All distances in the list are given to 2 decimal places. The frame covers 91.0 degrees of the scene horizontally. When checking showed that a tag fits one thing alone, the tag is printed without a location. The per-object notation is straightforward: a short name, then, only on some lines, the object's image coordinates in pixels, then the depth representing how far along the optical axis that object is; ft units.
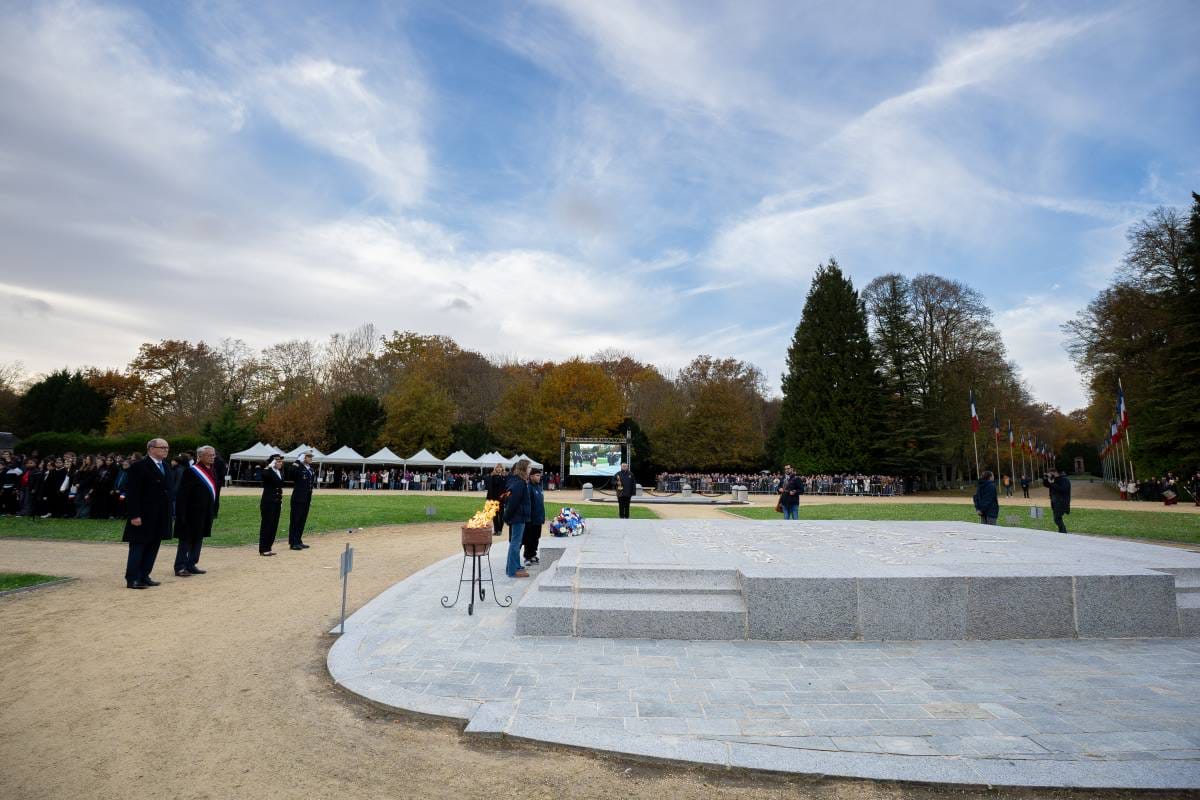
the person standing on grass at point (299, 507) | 39.27
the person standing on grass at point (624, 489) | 55.01
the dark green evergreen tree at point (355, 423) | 145.48
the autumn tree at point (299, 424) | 143.23
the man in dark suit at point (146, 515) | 26.96
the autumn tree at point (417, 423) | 147.95
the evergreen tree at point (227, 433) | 128.47
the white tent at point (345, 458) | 115.85
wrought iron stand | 22.55
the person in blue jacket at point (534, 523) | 29.96
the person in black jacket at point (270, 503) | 36.60
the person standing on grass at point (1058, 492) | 47.73
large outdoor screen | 131.23
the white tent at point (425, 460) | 121.60
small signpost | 20.08
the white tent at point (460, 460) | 123.34
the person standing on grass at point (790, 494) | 54.19
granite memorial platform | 19.98
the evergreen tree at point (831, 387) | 147.43
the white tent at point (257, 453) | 111.75
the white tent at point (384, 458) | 118.08
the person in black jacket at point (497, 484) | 44.24
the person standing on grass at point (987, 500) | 46.65
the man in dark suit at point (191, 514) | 30.40
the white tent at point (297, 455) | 112.41
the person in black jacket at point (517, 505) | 27.09
